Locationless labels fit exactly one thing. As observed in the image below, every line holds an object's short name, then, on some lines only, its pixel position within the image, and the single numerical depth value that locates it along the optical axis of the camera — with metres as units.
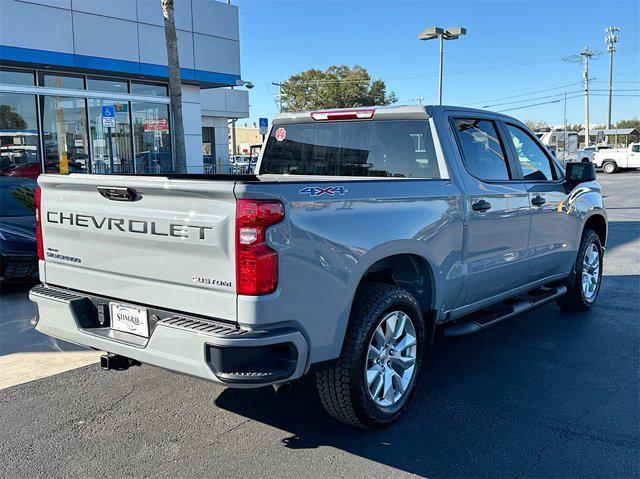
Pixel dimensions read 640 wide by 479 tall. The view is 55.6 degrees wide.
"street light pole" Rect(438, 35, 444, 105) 25.11
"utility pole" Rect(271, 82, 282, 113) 56.75
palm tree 11.84
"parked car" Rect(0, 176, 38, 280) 7.24
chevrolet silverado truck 2.99
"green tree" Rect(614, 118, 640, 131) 96.97
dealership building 13.98
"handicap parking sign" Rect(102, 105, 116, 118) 14.14
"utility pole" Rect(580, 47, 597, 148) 58.88
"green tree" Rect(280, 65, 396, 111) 52.06
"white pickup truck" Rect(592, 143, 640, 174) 37.31
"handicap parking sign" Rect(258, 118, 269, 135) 18.13
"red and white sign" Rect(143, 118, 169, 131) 17.14
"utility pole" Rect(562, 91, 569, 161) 35.48
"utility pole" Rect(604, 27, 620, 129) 63.75
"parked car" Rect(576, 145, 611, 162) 39.66
